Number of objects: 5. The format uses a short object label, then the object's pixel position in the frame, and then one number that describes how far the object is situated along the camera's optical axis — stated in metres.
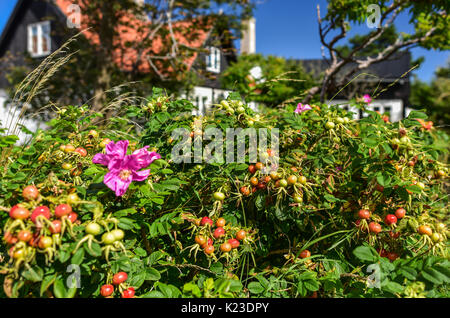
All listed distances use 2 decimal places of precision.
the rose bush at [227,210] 0.76
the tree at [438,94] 13.93
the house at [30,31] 10.16
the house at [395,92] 15.55
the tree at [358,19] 3.06
